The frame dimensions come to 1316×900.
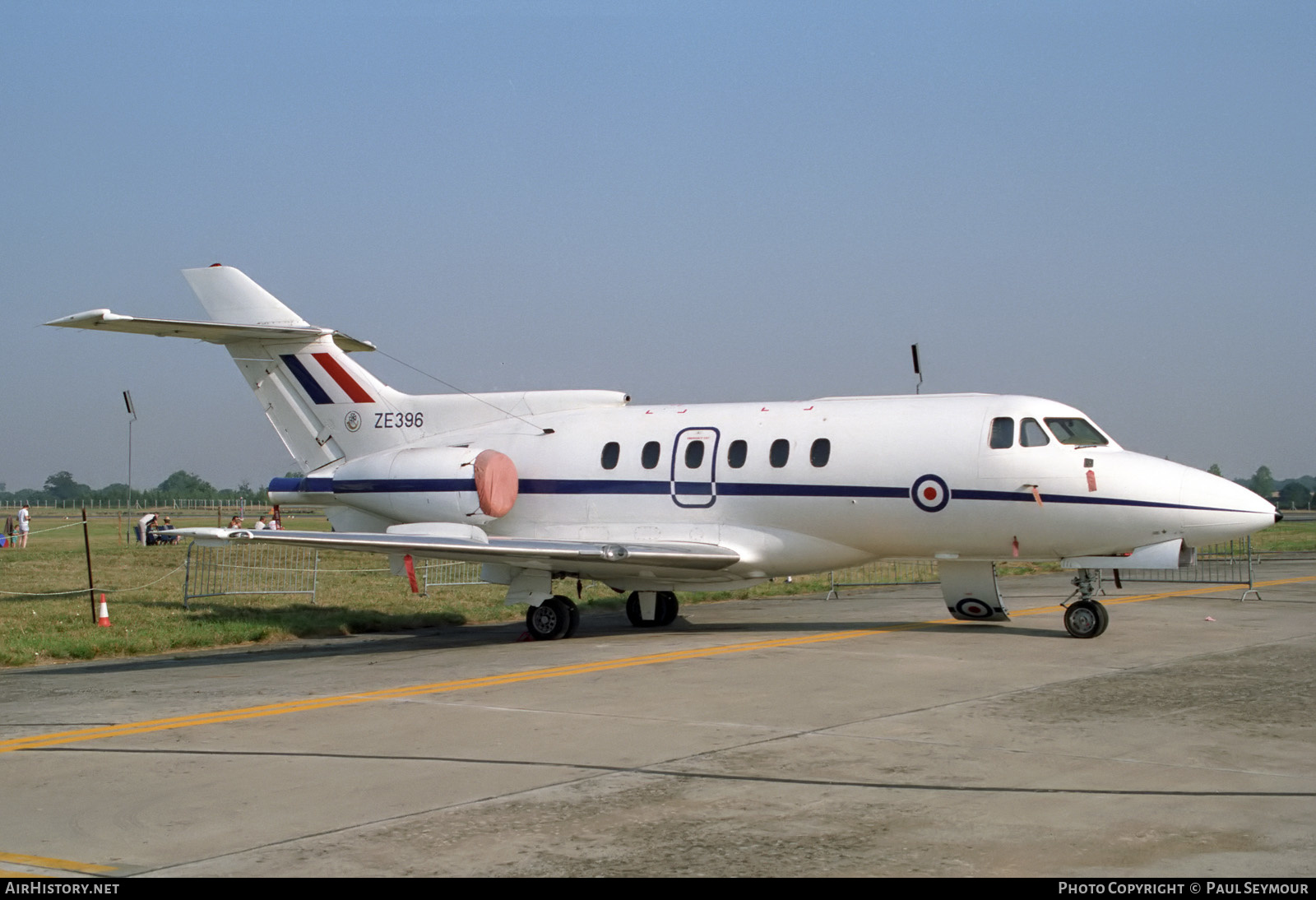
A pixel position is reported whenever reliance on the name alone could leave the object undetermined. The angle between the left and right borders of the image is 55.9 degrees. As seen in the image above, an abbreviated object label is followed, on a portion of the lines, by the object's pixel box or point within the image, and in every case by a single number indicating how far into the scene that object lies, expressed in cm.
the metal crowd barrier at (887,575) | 2794
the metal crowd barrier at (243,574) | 2392
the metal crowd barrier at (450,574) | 2586
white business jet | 1541
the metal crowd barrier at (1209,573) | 2602
